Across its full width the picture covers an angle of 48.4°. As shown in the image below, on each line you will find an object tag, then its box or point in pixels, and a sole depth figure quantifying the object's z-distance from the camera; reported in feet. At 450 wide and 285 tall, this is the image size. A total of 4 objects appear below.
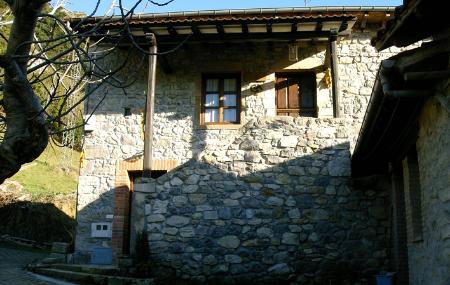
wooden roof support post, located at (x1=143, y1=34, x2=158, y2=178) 26.13
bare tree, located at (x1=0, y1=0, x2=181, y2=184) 8.93
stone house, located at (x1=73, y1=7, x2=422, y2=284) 23.48
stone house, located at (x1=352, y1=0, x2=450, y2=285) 13.71
